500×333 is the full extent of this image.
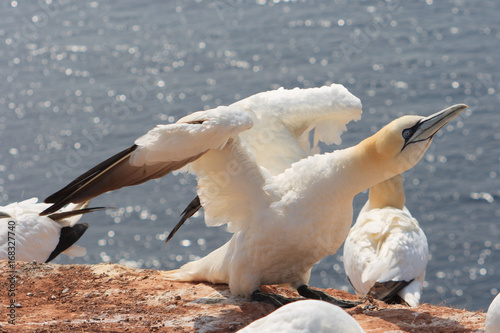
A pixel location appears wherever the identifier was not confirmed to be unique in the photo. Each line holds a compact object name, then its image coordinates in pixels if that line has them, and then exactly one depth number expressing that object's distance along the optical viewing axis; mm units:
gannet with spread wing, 10828
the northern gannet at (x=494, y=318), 8969
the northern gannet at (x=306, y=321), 7625
